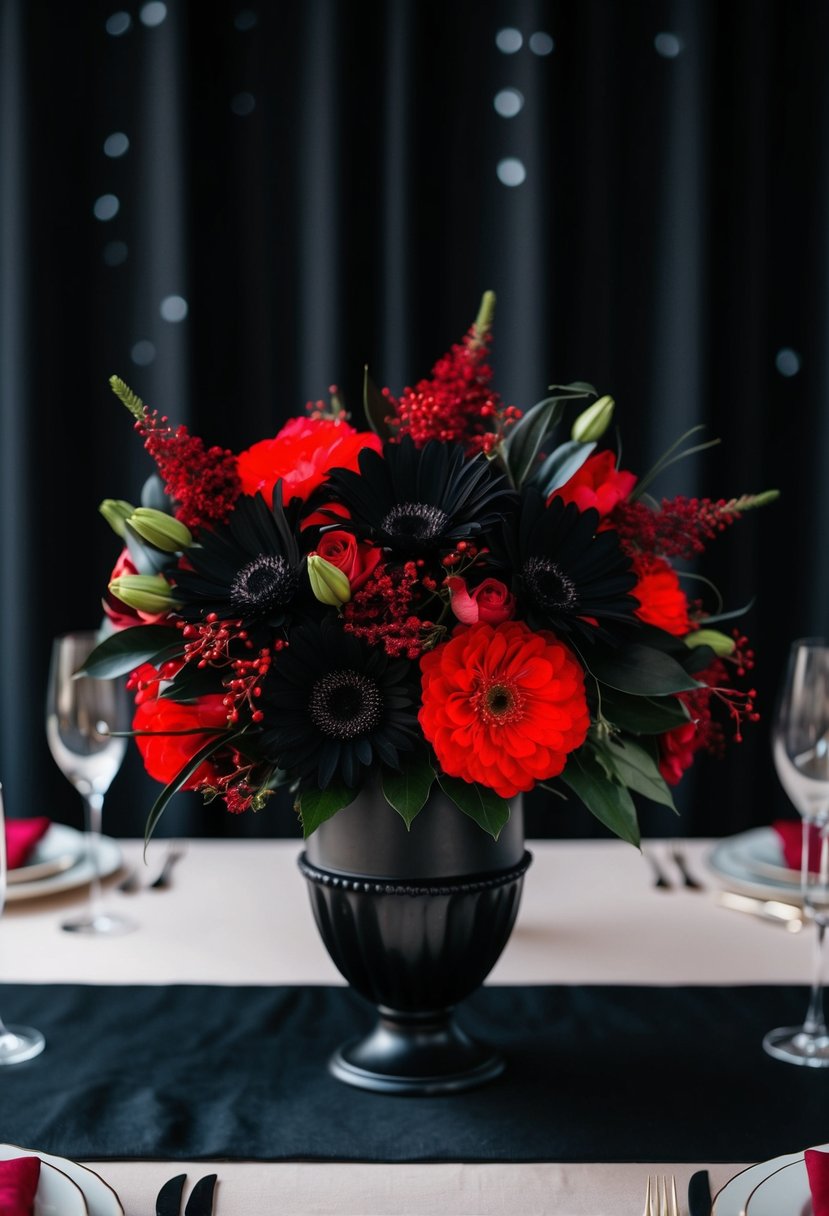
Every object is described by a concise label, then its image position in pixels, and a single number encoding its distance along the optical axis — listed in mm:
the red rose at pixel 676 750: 882
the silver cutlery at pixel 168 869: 1322
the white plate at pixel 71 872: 1250
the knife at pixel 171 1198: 712
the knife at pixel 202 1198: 714
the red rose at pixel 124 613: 897
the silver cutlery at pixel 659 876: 1321
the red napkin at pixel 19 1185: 652
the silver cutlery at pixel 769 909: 1199
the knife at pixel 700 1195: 710
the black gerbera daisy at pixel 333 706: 789
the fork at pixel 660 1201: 711
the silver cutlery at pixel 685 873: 1318
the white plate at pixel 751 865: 1249
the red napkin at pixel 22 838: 1292
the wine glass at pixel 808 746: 1020
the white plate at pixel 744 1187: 677
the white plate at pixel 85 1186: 673
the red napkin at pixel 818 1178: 659
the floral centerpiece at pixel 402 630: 782
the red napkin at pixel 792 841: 1299
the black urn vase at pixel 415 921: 857
